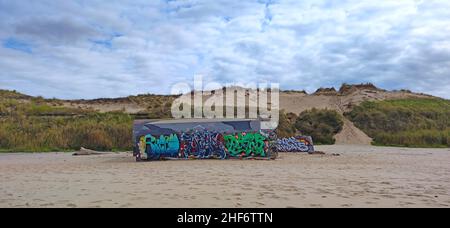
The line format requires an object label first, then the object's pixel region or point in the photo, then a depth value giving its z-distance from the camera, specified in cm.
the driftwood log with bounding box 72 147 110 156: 2792
